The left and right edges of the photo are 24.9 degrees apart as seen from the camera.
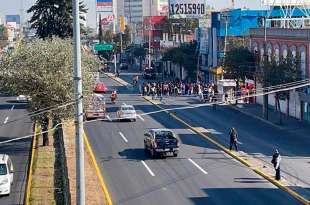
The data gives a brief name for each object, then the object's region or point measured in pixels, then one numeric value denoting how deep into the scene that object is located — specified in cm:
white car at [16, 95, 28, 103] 6838
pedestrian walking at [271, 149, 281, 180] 3025
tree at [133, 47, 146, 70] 12631
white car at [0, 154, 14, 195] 2789
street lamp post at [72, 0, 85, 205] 1616
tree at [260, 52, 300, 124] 4962
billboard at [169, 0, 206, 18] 11175
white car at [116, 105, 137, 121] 5082
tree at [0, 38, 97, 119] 3766
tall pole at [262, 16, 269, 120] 5104
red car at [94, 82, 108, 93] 7354
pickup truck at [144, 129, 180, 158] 3541
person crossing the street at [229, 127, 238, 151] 3738
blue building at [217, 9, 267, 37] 8188
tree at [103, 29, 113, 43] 18392
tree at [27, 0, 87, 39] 6303
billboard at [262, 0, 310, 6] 6025
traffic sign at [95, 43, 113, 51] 8288
